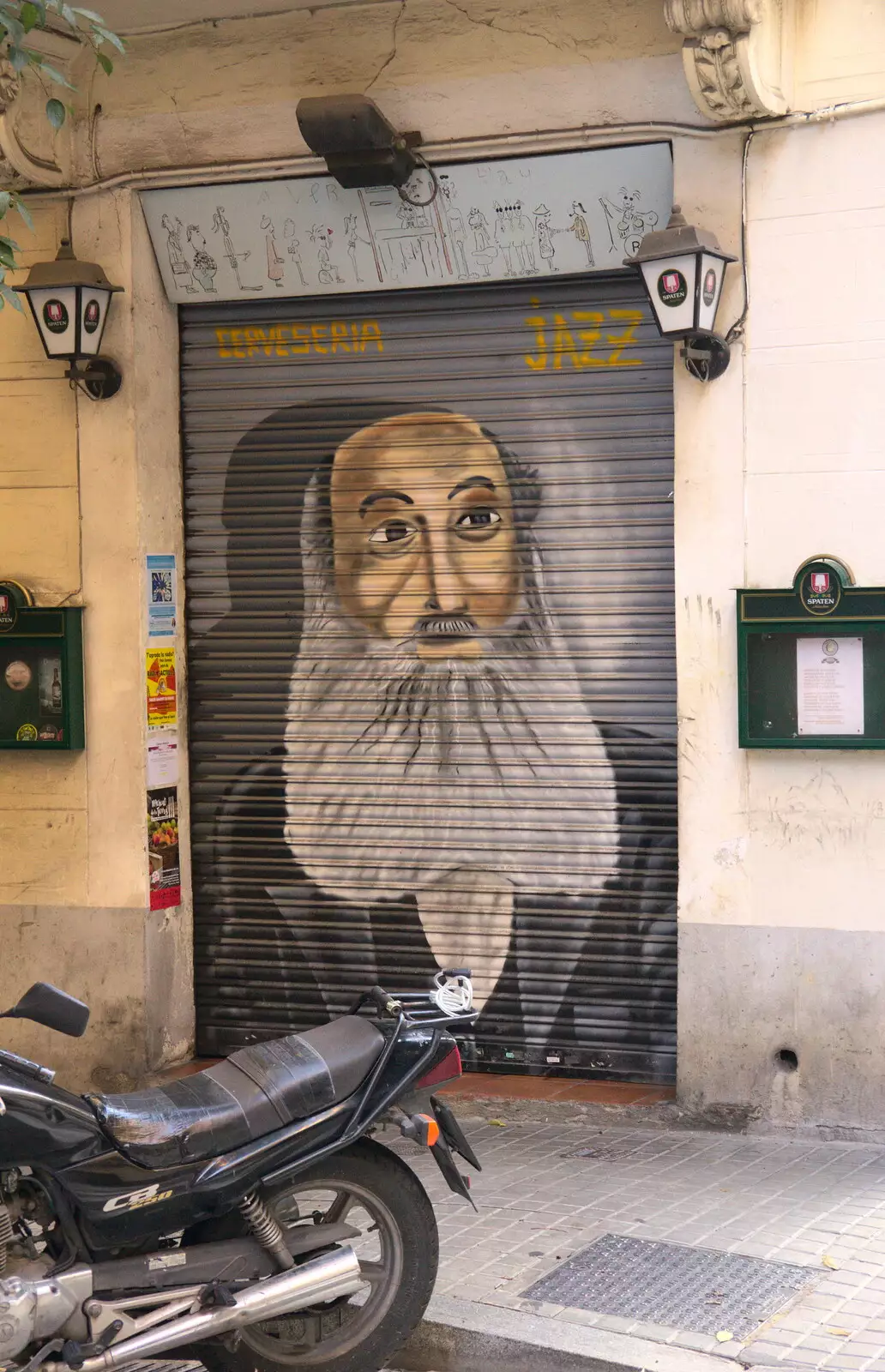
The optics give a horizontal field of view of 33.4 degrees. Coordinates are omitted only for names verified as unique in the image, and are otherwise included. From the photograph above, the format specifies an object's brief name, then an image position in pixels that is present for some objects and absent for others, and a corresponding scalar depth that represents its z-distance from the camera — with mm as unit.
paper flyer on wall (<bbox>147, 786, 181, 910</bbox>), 7285
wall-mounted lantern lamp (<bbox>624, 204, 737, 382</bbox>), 5887
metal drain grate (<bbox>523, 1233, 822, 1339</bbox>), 4438
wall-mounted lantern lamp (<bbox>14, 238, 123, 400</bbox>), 6875
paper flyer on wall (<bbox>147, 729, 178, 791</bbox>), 7281
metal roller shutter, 6793
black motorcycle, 3791
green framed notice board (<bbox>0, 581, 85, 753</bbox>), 7188
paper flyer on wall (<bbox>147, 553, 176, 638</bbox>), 7312
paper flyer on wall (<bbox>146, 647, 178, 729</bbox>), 7297
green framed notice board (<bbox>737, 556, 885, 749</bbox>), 6000
